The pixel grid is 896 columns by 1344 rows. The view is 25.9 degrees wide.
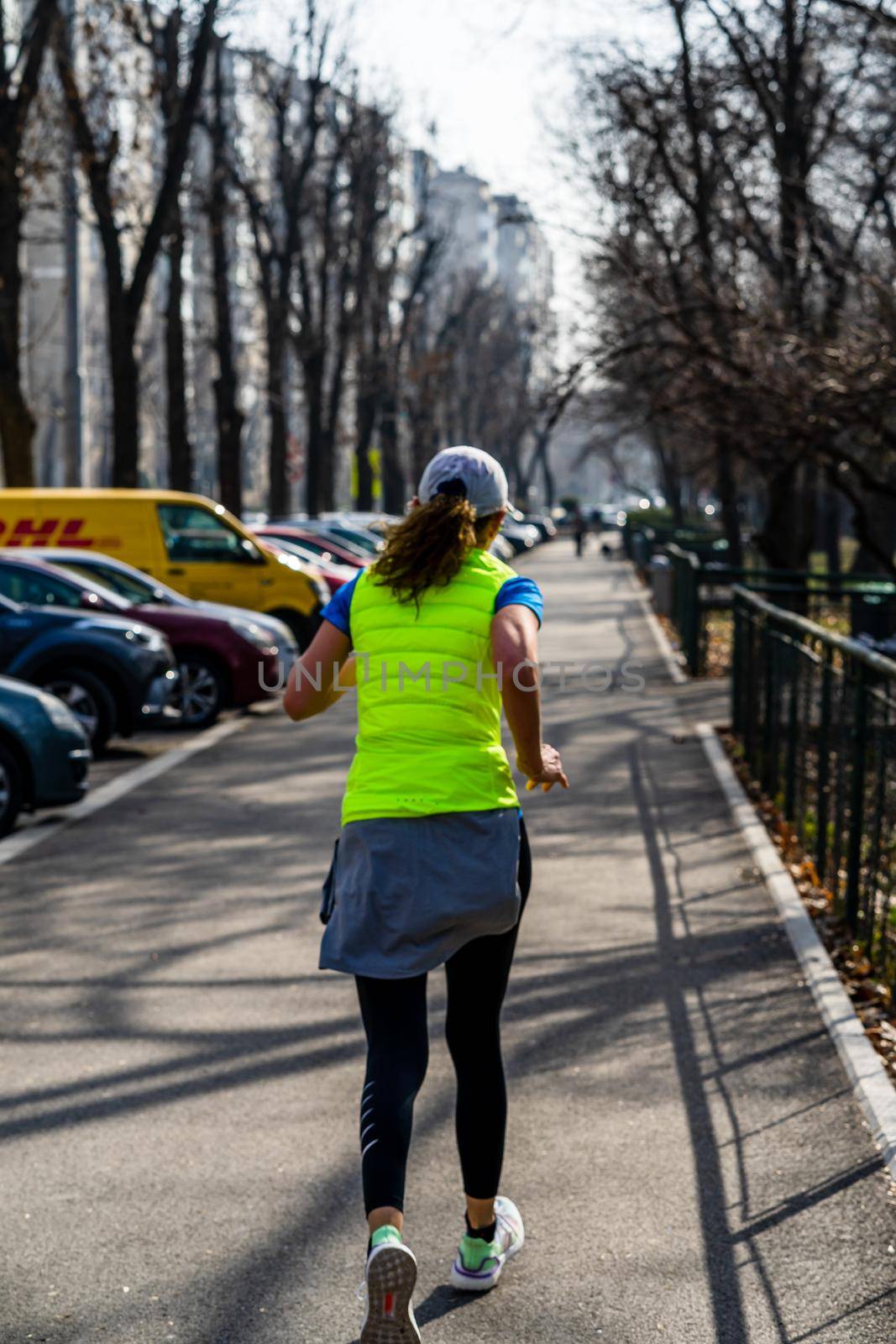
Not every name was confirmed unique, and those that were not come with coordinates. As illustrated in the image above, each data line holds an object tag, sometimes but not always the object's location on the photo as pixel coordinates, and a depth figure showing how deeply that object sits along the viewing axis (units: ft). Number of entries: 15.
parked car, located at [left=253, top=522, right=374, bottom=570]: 96.48
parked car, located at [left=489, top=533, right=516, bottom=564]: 169.48
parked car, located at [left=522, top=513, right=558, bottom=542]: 299.48
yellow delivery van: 65.46
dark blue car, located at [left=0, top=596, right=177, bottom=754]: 47.44
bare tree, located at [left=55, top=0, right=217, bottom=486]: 76.54
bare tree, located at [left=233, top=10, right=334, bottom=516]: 129.80
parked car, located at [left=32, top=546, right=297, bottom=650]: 55.62
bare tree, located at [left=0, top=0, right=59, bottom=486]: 72.18
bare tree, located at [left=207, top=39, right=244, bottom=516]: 113.70
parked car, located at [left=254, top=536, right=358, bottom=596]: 81.43
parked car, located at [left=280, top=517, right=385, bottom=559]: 110.42
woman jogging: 13.08
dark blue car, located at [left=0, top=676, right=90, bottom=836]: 35.68
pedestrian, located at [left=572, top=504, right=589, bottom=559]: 232.73
